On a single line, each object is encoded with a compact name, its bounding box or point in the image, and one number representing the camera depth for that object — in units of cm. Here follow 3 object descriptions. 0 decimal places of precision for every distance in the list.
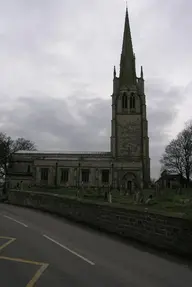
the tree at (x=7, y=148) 5168
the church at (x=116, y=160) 5335
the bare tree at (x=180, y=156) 4757
